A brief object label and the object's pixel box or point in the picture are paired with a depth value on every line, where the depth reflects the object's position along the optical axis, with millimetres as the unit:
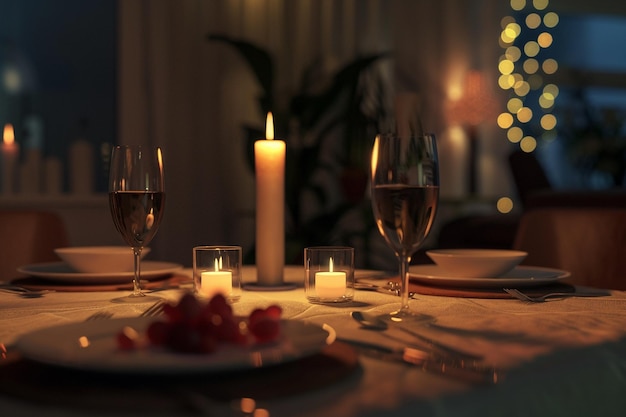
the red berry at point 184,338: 511
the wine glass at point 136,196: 999
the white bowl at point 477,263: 1070
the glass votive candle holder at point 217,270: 1000
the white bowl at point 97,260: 1172
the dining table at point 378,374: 471
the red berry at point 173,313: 528
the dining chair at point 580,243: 1655
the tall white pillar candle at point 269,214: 1146
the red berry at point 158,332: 529
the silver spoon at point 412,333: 637
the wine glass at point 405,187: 823
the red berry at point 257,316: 585
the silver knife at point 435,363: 557
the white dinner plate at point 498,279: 1050
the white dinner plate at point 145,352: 485
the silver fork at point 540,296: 967
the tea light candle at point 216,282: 998
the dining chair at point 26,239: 1812
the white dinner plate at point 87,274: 1137
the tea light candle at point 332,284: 986
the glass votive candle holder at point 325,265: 1003
